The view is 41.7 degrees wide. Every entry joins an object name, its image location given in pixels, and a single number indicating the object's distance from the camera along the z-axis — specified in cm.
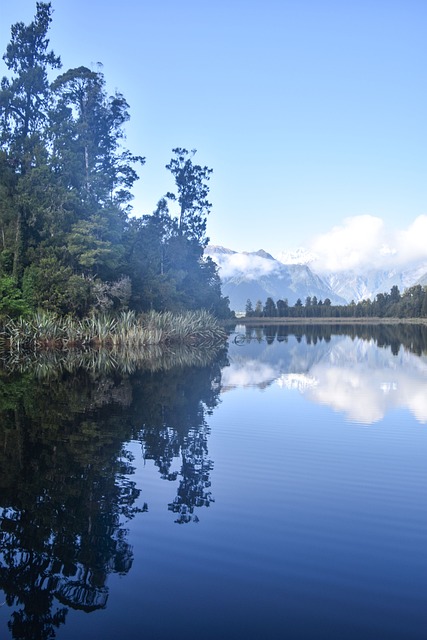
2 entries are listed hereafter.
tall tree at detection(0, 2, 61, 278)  4203
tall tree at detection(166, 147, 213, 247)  5972
